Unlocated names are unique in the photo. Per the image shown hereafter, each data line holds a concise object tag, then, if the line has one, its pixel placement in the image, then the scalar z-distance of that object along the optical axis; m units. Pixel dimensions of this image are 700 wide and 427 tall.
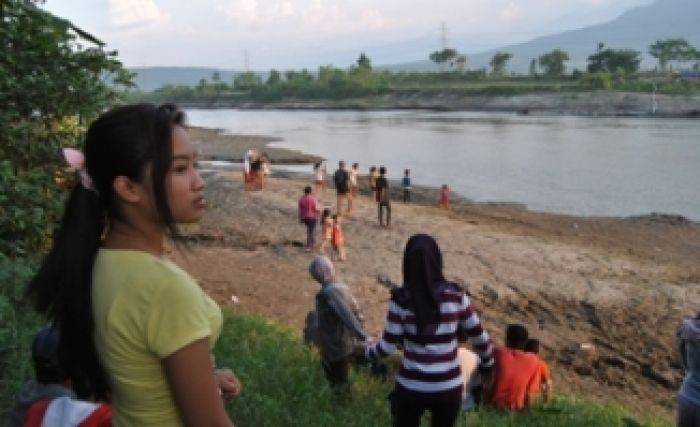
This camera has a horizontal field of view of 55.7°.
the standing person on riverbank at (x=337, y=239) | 13.59
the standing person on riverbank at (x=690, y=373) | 4.34
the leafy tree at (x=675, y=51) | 97.94
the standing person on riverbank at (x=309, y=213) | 13.66
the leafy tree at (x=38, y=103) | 6.14
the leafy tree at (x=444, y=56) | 130.88
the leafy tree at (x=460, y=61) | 130.00
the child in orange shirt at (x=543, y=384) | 5.77
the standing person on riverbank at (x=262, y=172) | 20.84
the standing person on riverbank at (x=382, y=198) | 16.45
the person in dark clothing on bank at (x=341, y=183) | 16.59
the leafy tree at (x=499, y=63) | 110.81
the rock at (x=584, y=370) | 9.78
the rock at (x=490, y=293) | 12.47
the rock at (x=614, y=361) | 10.07
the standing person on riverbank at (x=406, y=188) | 21.33
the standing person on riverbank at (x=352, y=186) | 17.81
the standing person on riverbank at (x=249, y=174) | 20.72
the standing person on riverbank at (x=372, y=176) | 19.91
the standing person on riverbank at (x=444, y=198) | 21.77
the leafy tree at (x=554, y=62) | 95.66
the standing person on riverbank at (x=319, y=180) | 21.22
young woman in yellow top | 1.56
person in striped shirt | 3.34
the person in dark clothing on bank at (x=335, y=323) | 5.35
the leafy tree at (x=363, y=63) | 117.00
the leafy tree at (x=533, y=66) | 110.96
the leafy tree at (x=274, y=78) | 123.70
